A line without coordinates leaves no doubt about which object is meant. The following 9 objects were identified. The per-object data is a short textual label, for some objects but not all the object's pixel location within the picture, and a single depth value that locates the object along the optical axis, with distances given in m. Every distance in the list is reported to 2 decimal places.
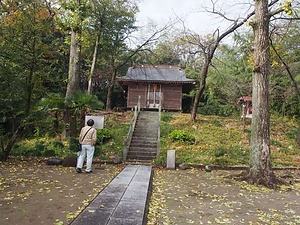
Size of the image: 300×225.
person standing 8.34
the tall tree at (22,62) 9.36
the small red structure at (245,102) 16.91
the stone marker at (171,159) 10.16
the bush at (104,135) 12.65
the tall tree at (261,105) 7.63
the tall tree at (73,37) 12.56
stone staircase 11.58
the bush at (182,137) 13.27
